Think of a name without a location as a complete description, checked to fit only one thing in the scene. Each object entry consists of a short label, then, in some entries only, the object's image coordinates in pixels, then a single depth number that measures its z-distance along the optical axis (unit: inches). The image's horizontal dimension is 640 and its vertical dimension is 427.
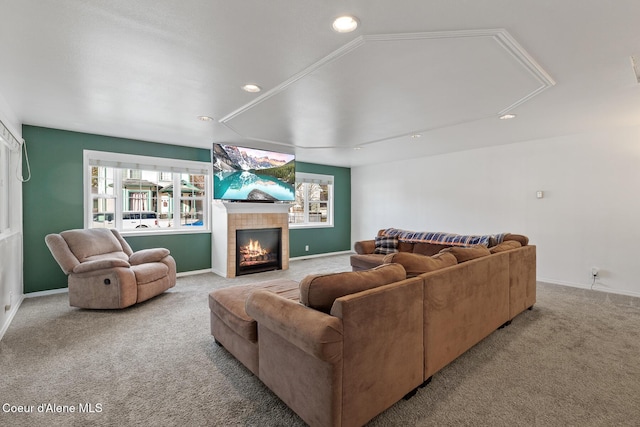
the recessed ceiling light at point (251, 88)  107.1
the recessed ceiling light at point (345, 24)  68.5
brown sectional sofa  58.2
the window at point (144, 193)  181.5
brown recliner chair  134.2
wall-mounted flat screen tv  200.2
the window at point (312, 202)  281.7
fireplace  213.4
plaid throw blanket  157.9
